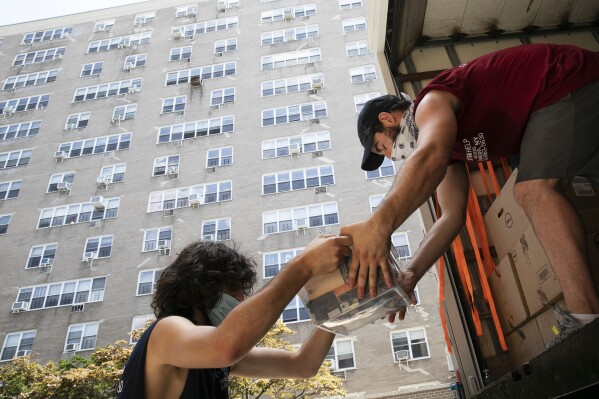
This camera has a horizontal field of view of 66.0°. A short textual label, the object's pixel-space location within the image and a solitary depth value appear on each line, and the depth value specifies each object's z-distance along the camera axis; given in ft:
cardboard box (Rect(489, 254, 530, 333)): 9.10
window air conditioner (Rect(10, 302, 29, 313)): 77.61
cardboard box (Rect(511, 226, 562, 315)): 7.70
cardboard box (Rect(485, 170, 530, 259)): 9.26
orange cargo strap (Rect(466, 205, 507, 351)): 9.59
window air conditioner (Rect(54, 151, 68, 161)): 93.40
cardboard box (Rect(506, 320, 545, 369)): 8.53
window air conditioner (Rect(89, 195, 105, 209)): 84.97
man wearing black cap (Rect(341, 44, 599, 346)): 5.38
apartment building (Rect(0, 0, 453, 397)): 74.13
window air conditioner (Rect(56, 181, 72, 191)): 89.15
